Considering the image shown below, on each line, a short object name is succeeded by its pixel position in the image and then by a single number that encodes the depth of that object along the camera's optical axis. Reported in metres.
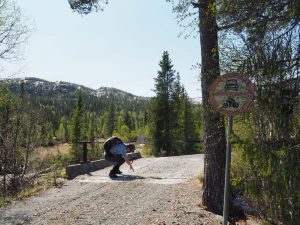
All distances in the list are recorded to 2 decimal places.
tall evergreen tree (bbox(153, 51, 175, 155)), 27.65
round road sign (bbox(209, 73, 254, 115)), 3.79
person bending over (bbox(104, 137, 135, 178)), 8.23
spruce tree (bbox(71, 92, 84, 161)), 33.17
